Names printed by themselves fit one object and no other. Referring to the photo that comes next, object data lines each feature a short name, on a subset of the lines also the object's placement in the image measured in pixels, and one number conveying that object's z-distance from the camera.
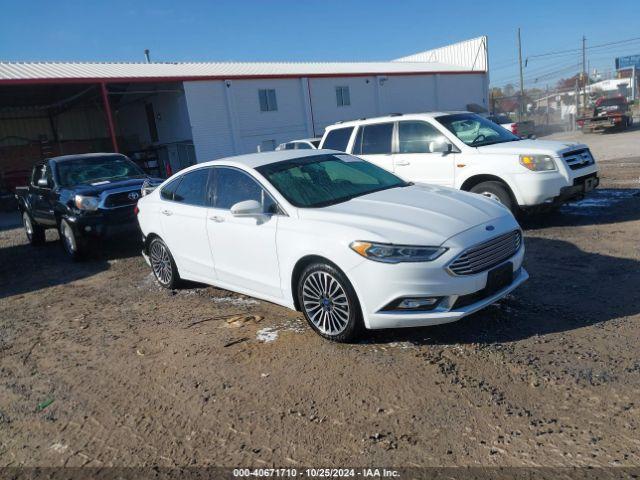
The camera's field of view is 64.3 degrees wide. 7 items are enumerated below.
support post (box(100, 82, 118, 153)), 21.66
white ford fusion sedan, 3.81
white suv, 7.12
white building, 24.77
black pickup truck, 8.20
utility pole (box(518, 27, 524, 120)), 41.26
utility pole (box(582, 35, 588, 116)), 48.50
